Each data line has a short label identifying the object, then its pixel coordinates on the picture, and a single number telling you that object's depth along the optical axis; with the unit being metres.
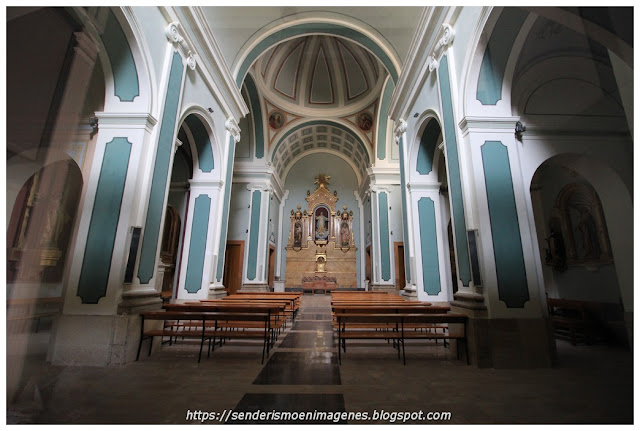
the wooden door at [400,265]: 10.11
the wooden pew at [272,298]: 5.77
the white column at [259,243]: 10.37
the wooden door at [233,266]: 10.23
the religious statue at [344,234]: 14.98
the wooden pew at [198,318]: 3.31
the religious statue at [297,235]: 14.95
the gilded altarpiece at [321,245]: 14.42
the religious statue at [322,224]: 15.04
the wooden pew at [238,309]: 3.74
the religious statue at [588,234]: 5.34
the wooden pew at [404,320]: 3.35
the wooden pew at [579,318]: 4.22
